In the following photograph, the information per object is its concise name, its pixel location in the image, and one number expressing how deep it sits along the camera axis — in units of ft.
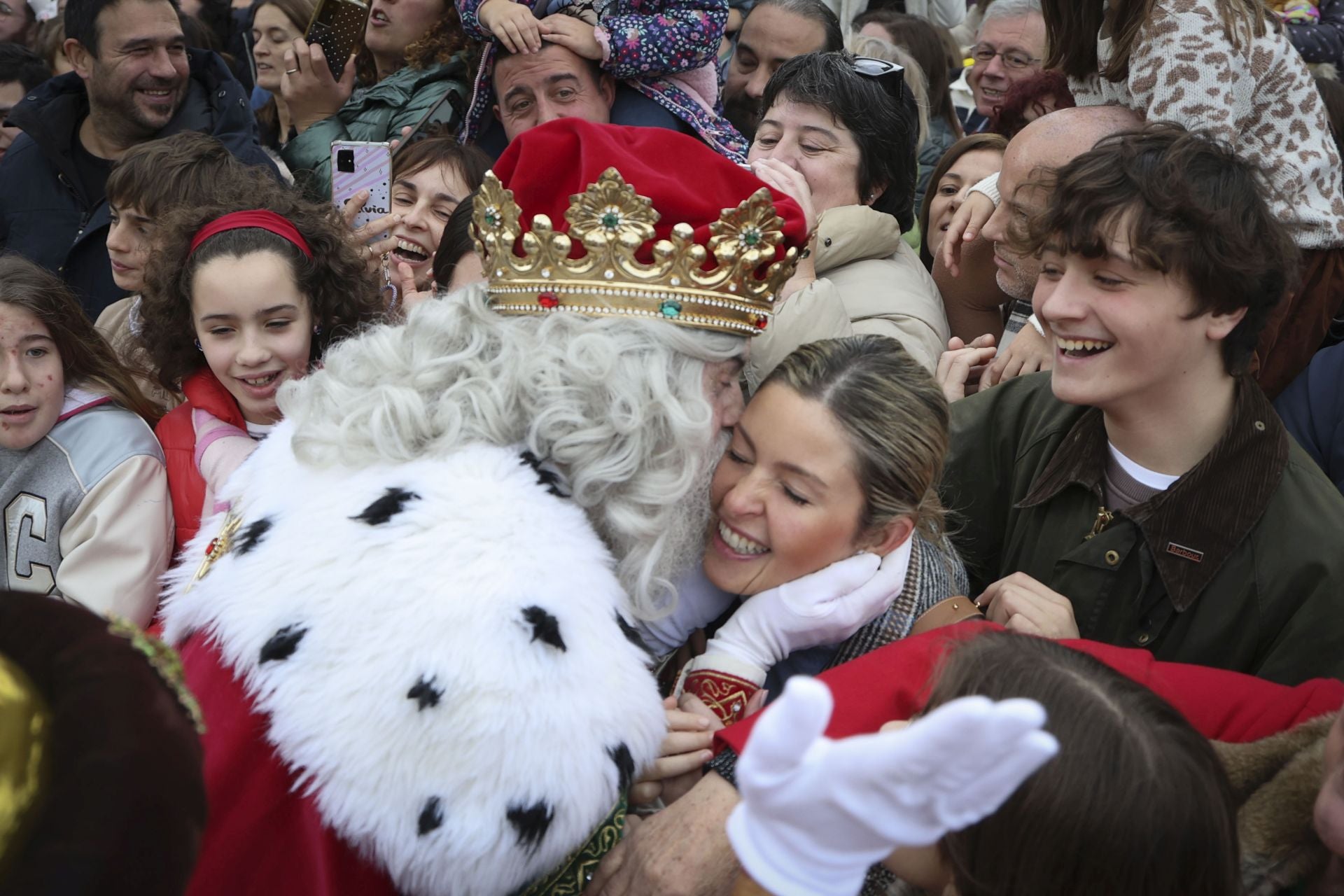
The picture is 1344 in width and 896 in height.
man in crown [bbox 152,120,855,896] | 4.99
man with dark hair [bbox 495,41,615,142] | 13.24
